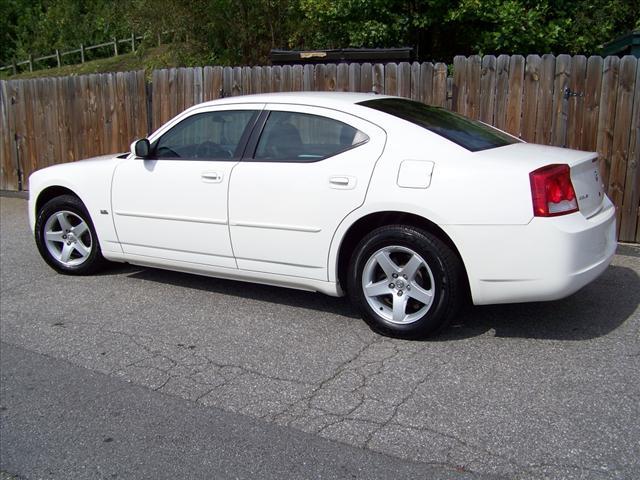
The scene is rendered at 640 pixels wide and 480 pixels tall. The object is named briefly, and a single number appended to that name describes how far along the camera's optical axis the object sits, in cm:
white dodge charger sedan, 431
